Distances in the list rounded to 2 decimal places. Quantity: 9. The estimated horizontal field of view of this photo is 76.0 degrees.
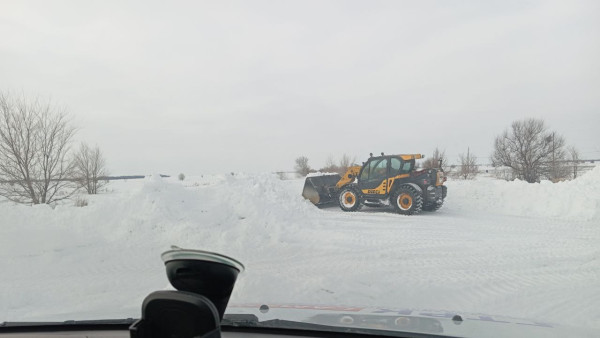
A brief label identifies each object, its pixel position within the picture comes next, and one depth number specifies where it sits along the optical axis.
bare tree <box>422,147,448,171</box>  29.35
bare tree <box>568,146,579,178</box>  27.73
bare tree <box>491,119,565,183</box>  30.08
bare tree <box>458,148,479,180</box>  33.33
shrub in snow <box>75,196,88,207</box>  14.04
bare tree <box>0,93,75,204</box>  13.97
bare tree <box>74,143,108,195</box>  16.64
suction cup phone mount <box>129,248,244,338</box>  1.34
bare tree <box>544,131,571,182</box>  28.58
